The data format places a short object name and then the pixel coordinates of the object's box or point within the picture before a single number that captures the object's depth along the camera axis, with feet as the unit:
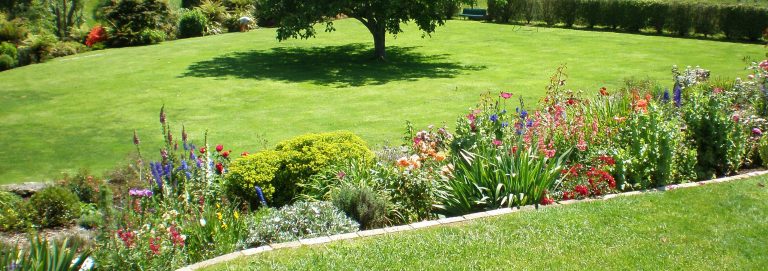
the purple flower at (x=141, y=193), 20.32
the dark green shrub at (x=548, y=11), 107.34
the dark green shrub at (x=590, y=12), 103.76
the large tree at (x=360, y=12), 66.59
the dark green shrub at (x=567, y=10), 105.83
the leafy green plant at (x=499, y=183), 24.02
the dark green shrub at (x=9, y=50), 78.59
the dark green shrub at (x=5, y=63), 76.74
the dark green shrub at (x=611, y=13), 101.45
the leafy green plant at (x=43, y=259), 16.62
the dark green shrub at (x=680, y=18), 94.73
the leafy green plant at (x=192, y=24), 99.76
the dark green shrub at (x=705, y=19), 92.79
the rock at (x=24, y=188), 31.48
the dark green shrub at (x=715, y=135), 27.35
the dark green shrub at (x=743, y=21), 88.38
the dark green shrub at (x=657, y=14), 97.12
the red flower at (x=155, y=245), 18.49
